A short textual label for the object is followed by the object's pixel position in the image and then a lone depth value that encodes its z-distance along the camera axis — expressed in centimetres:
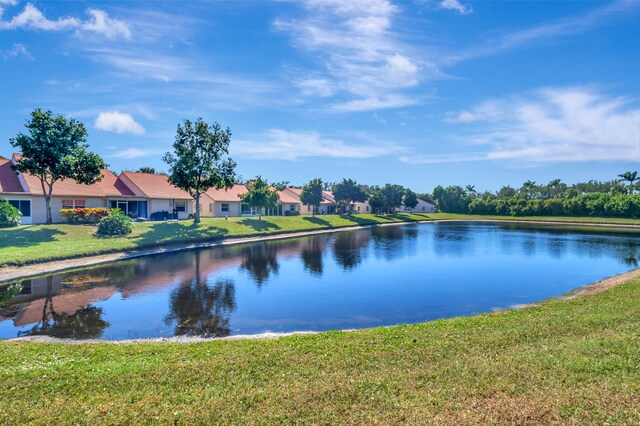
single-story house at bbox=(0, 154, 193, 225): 3606
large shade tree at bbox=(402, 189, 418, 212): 9725
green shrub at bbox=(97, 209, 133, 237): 3422
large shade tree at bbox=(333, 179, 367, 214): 8312
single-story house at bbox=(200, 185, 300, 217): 5812
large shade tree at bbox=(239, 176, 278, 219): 5225
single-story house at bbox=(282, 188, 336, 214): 7871
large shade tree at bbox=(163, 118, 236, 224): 4319
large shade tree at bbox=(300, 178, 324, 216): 7119
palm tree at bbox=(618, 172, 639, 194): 9338
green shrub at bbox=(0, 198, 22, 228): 3120
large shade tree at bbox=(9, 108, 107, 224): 3262
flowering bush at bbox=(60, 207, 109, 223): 3691
